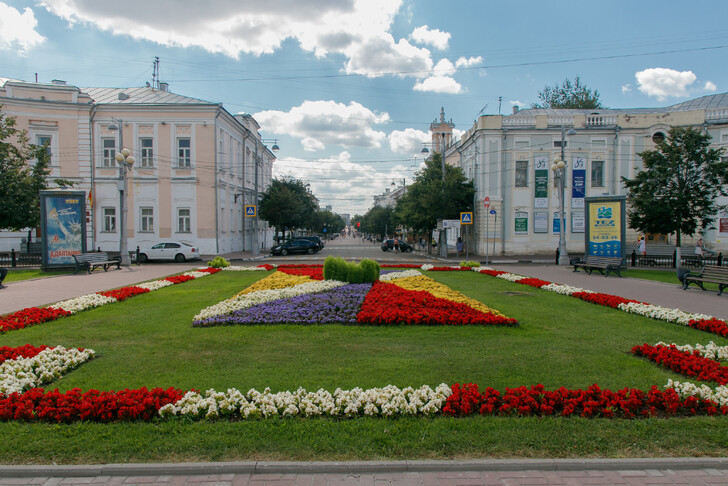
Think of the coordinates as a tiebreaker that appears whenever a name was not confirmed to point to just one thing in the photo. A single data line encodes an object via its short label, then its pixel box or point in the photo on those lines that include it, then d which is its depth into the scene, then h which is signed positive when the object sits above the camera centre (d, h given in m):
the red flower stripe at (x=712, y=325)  8.54 -1.80
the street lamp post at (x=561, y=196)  25.23 +2.29
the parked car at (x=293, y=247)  40.84 -1.42
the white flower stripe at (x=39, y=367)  5.48 -1.89
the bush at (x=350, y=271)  15.03 -1.31
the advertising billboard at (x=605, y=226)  22.44 +0.46
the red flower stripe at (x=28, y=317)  8.83 -1.89
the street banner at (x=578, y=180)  37.88 +4.68
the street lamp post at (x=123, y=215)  25.17 +0.89
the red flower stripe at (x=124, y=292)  12.55 -1.85
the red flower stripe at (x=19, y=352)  6.58 -1.88
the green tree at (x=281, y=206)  46.94 +2.79
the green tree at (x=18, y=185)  23.97 +2.47
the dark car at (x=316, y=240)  44.57 -0.84
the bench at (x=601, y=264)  19.65 -1.39
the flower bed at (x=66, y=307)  9.13 -1.87
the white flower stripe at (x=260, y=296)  10.10 -1.79
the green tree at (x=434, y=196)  38.03 +3.28
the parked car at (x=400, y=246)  50.06 -1.51
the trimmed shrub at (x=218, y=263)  23.25 -1.68
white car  30.17 -1.46
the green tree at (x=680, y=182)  22.94 +2.82
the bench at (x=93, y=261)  21.41 -1.54
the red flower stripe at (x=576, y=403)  4.78 -1.86
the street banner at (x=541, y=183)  37.84 +4.37
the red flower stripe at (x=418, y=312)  9.34 -1.75
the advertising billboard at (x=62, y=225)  22.53 +0.24
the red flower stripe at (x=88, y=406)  4.63 -1.88
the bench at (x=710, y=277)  14.10 -1.37
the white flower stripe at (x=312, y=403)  4.71 -1.87
